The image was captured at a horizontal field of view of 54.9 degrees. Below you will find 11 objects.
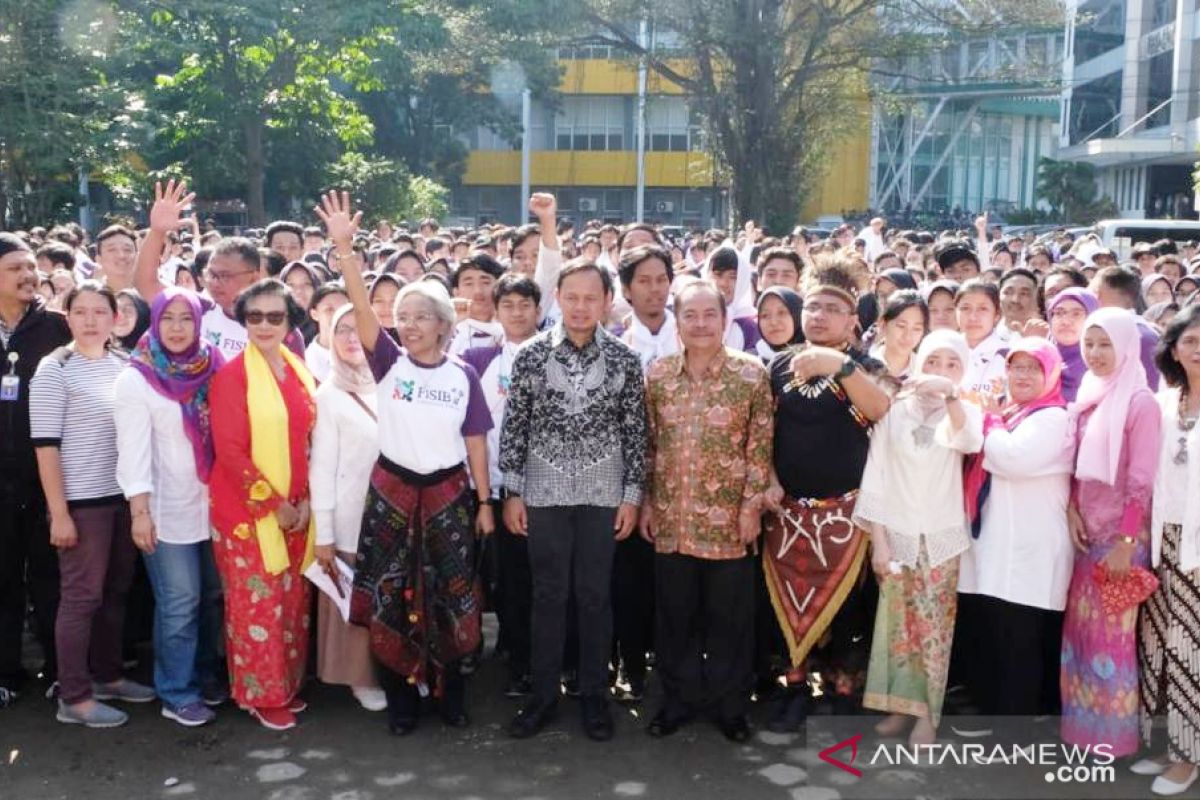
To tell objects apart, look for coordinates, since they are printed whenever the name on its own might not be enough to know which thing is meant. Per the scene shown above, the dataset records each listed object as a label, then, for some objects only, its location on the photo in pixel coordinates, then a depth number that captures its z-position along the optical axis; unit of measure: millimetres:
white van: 16438
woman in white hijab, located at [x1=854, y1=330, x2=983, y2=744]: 4020
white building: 33219
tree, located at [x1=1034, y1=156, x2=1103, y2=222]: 34262
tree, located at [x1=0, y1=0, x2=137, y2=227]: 19125
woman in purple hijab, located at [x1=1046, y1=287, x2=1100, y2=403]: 4934
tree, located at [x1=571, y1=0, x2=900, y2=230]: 20422
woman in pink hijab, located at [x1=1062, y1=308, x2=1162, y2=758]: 3842
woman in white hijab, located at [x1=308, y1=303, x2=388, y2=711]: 4281
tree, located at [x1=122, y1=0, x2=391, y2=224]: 20594
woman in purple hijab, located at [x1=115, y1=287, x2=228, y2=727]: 4141
